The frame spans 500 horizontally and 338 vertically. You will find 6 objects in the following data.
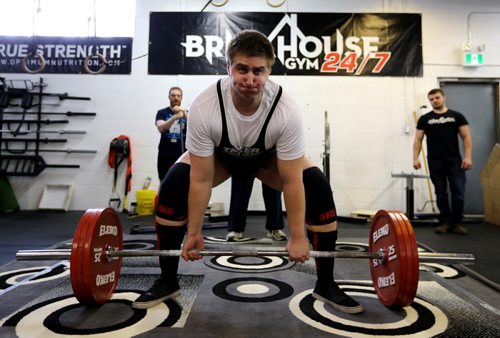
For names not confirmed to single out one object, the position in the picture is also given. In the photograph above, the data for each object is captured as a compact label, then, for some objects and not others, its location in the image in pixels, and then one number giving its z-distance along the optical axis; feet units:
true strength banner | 14.51
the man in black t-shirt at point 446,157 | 9.73
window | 14.69
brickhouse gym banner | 14.35
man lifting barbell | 3.70
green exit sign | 13.99
